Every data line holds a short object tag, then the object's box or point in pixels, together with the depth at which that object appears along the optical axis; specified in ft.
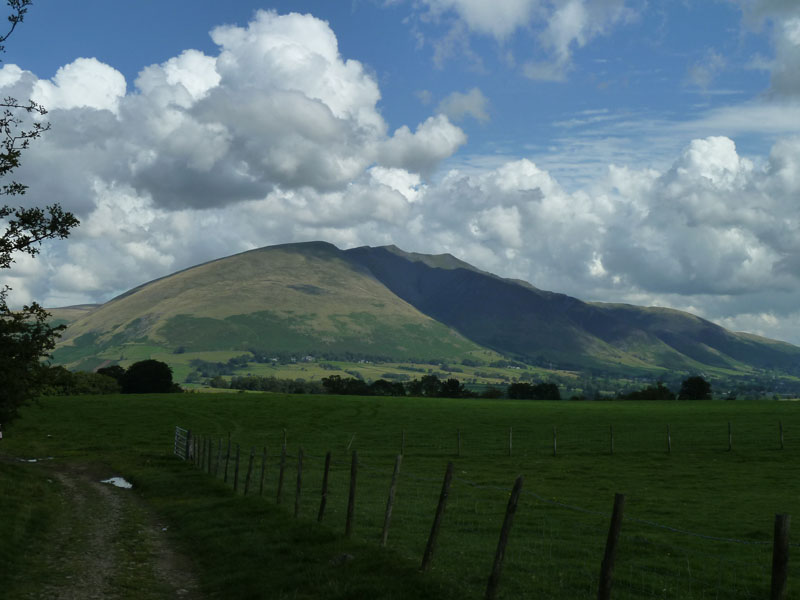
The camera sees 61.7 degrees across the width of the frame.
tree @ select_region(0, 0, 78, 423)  99.45
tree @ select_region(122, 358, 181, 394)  512.22
